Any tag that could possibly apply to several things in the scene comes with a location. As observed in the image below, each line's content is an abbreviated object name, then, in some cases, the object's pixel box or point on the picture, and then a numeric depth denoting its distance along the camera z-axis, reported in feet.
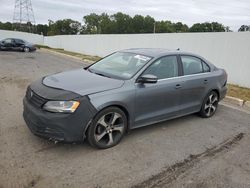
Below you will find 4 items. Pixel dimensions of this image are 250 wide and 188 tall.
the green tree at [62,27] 216.51
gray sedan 8.71
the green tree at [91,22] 245.94
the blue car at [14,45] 59.13
